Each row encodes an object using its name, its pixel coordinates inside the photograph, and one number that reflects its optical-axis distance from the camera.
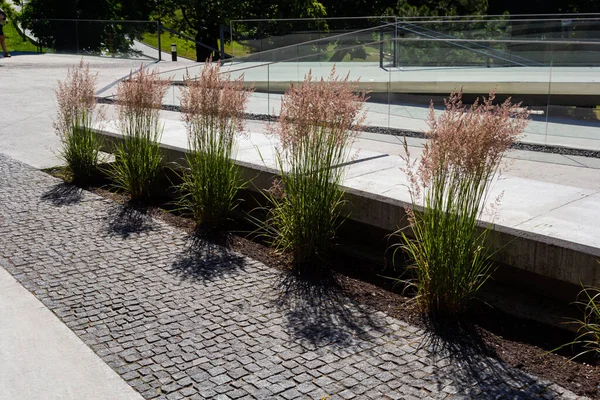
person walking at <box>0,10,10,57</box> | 20.38
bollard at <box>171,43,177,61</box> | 23.84
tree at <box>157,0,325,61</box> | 29.11
